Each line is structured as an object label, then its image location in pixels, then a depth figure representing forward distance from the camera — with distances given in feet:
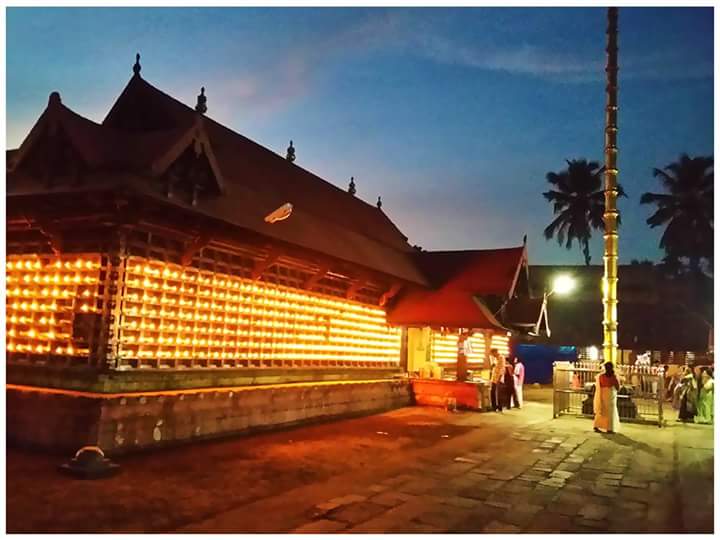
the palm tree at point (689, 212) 141.18
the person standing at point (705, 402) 60.39
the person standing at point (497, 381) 65.26
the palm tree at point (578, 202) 167.84
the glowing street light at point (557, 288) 67.92
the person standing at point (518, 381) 68.64
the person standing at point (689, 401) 60.75
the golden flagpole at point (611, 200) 59.31
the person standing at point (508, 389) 66.54
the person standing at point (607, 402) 51.57
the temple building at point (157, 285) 33.94
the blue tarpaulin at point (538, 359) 115.65
